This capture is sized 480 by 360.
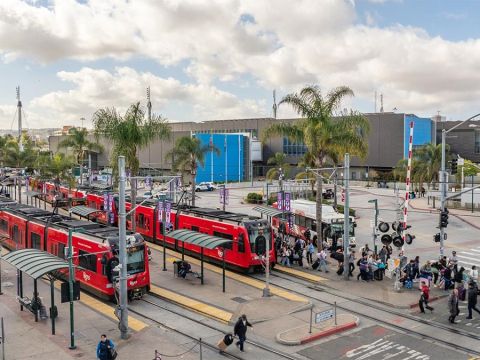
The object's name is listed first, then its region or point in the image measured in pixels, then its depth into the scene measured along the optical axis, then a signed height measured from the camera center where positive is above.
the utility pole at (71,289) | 18.17 -4.90
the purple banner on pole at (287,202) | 36.97 -3.55
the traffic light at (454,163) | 40.64 -0.82
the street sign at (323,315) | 19.66 -6.25
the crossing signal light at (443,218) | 28.84 -3.64
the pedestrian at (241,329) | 18.03 -6.16
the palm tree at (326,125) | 32.97 +1.76
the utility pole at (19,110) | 105.41 +8.96
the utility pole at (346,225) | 27.13 -3.86
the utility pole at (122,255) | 19.47 -3.95
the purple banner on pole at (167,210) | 30.62 -3.39
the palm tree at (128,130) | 32.44 +1.44
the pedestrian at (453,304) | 21.25 -6.24
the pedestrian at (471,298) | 21.81 -6.14
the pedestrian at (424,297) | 22.66 -6.37
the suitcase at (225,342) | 17.67 -6.54
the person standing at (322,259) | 29.75 -6.17
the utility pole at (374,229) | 30.79 -4.65
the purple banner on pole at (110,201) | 40.62 -3.83
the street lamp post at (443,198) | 29.27 -2.56
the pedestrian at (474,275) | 25.30 -6.03
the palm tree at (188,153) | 52.09 -0.01
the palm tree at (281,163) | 78.73 -1.56
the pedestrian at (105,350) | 16.20 -6.16
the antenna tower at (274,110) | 154.25 +12.89
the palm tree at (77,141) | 75.25 +1.76
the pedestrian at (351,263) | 28.83 -6.19
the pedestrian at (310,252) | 31.20 -6.07
